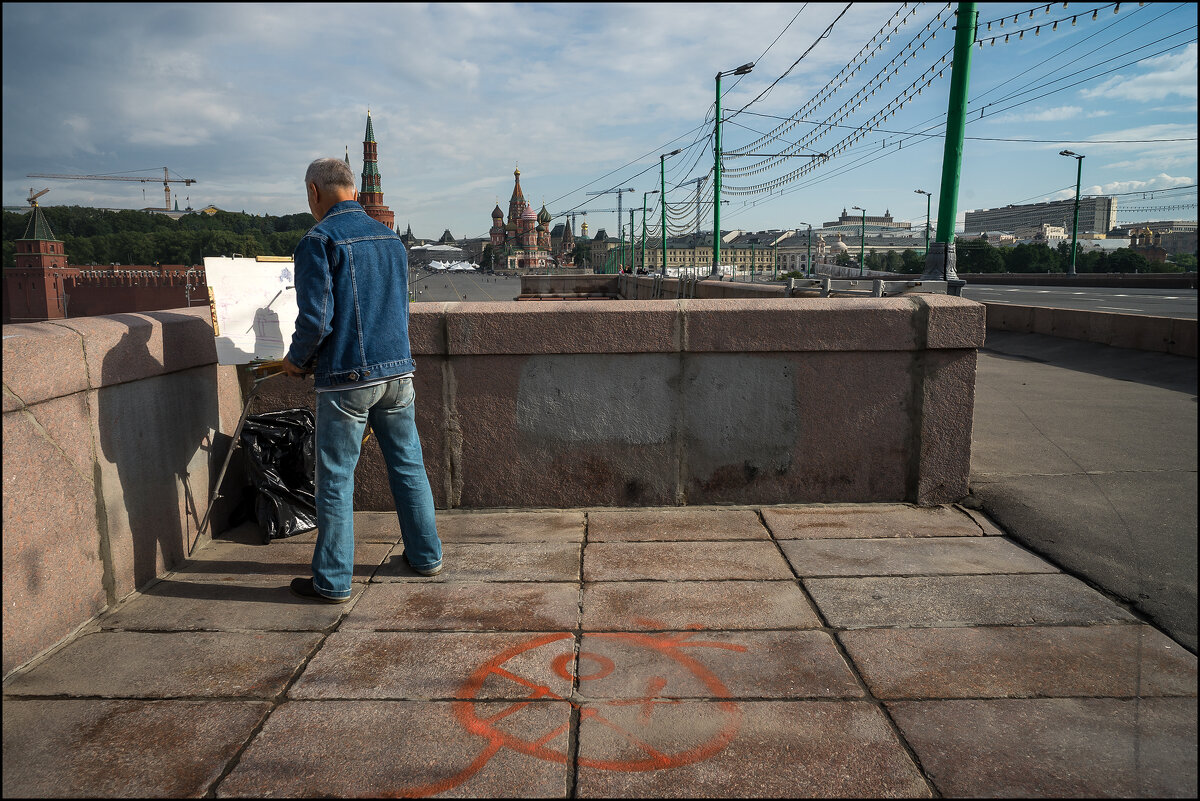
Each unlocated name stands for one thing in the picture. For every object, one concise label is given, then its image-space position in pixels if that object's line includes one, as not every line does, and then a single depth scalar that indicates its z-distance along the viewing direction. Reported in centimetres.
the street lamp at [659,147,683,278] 4381
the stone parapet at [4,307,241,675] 283
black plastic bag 422
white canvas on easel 405
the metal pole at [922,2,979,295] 906
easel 398
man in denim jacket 330
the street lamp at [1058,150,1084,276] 3984
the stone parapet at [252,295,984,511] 446
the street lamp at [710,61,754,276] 2414
